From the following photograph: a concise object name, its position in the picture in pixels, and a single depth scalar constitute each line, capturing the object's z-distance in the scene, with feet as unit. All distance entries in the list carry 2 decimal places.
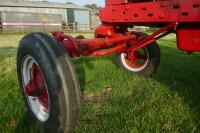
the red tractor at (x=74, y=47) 4.00
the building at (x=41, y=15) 51.90
